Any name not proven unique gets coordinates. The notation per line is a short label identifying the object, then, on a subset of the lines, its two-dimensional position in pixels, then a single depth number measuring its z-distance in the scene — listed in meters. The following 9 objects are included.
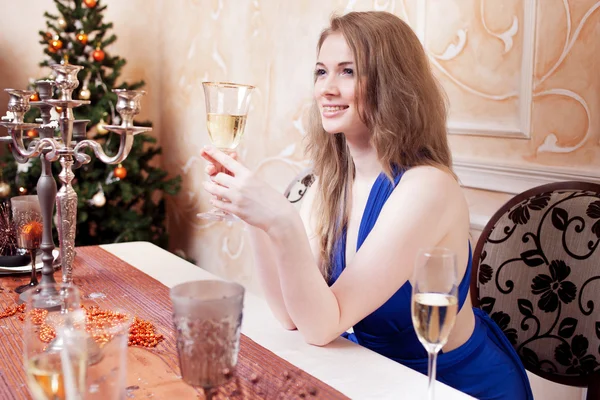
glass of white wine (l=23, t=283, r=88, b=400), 0.77
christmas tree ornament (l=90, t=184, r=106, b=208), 3.90
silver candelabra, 1.52
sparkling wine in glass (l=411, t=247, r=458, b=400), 0.94
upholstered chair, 1.61
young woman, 1.43
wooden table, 1.09
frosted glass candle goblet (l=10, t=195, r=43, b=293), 1.61
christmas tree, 3.88
